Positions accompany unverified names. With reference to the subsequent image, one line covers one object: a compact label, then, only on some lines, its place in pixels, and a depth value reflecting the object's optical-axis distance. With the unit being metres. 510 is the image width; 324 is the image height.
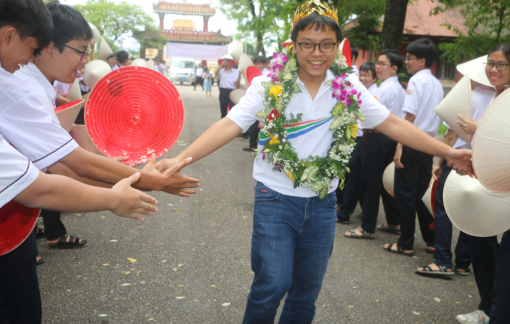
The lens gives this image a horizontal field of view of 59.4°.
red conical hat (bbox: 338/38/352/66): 3.88
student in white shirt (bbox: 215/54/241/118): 12.63
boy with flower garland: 2.46
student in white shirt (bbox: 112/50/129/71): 10.44
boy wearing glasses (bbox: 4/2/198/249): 1.86
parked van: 43.06
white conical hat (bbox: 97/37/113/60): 8.66
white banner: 53.91
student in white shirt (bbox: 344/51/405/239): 5.43
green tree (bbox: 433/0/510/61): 11.38
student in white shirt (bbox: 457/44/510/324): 3.27
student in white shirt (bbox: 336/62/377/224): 5.84
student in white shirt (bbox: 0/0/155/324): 1.55
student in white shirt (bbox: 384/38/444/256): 4.87
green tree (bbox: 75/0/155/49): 43.28
